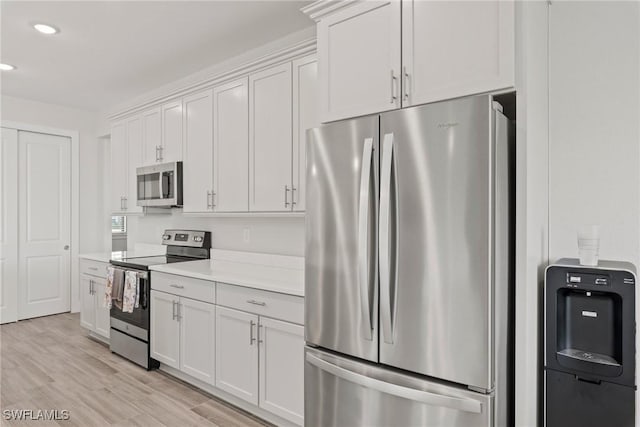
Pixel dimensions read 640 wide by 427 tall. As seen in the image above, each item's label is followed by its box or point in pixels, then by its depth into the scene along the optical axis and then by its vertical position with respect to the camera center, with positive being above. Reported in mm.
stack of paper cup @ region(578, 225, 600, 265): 1699 -131
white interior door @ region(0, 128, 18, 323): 4634 -144
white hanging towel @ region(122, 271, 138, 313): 3381 -662
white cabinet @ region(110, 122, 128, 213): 4410 +533
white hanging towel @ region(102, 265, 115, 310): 3646 -669
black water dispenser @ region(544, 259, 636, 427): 1581 -540
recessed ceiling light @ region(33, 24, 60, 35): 2873 +1335
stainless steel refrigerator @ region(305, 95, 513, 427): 1477 -210
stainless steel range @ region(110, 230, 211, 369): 3348 -670
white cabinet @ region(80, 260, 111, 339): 3971 -895
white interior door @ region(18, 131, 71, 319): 4824 -126
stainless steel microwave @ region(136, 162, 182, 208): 3672 +274
